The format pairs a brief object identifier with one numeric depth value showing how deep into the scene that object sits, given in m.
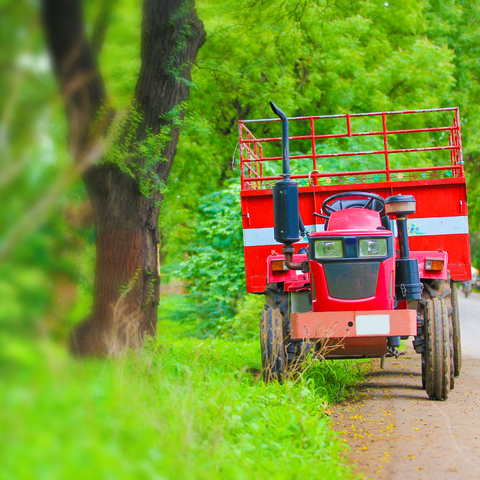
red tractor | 12.20
